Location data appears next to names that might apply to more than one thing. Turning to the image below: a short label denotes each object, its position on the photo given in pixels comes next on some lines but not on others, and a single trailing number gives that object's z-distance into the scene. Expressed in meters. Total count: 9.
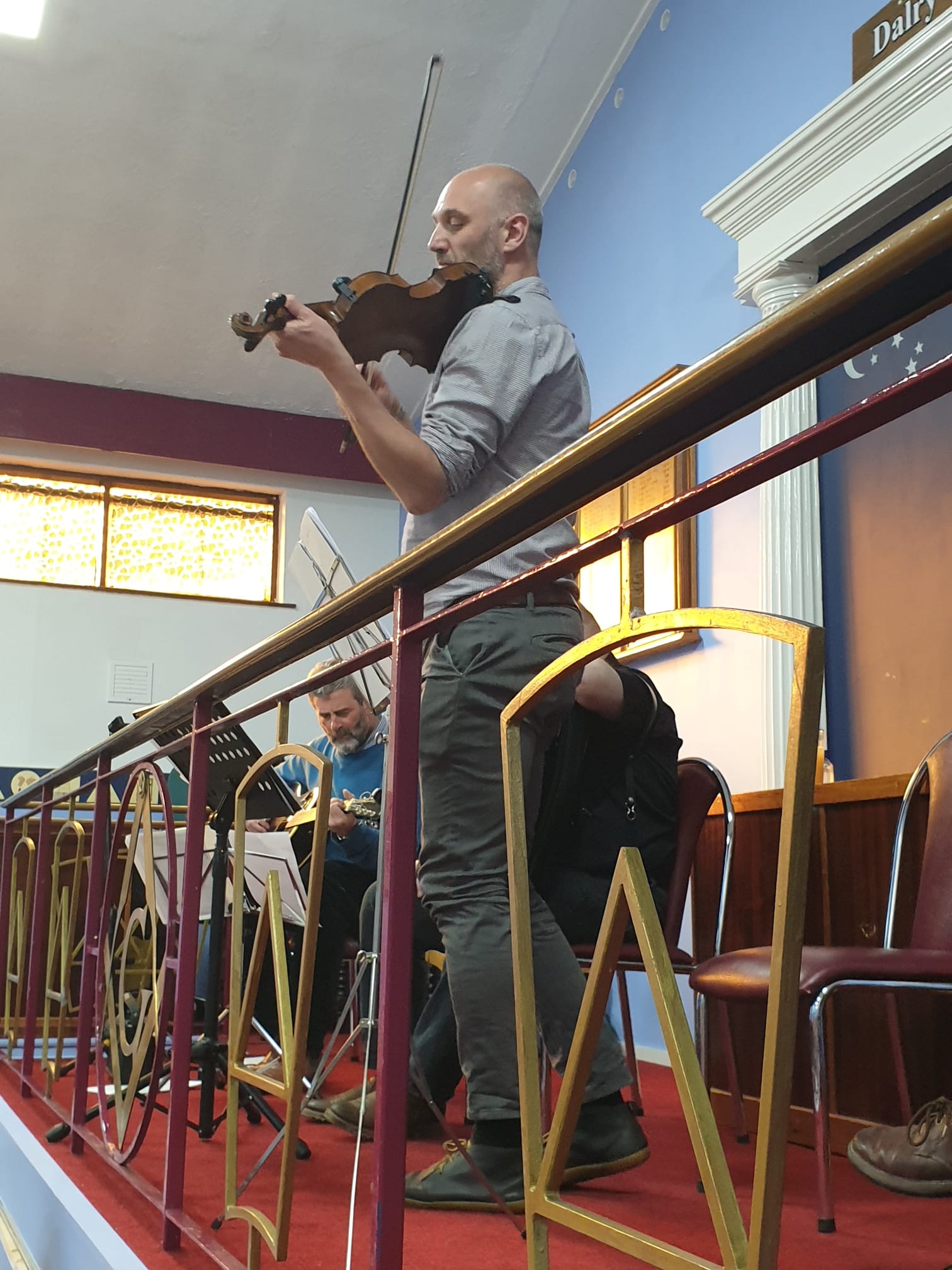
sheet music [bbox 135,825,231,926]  2.06
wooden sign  3.12
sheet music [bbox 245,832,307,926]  1.92
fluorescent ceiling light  4.56
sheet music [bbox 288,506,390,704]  2.73
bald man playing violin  1.38
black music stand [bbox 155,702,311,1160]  2.02
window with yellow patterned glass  6.43
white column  3.48
